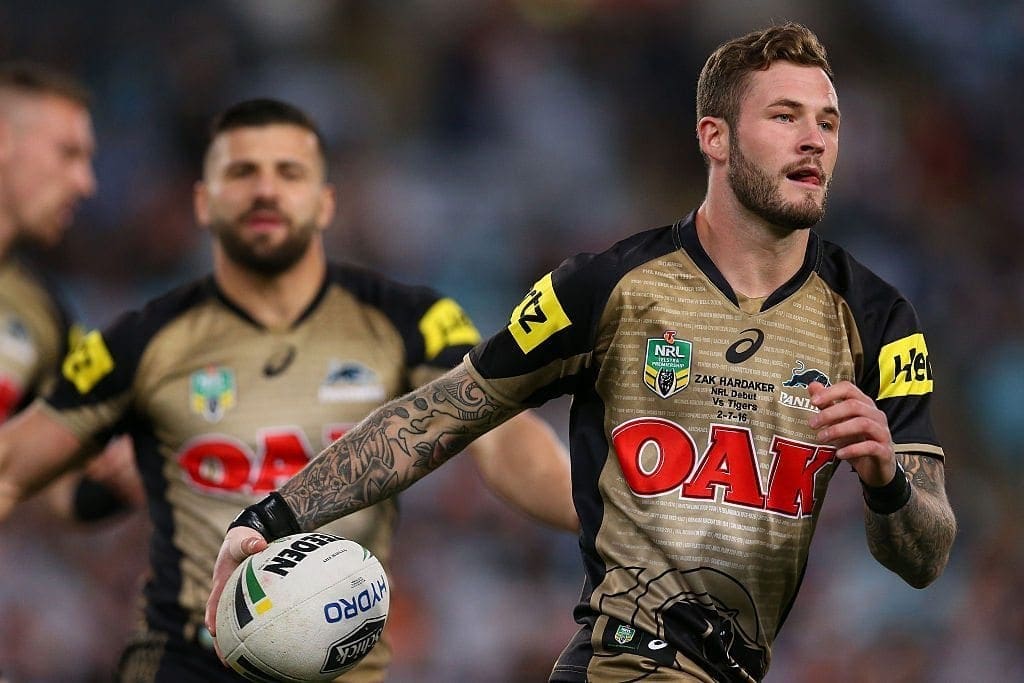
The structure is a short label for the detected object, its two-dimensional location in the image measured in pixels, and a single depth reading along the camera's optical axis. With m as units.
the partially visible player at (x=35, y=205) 15.55
